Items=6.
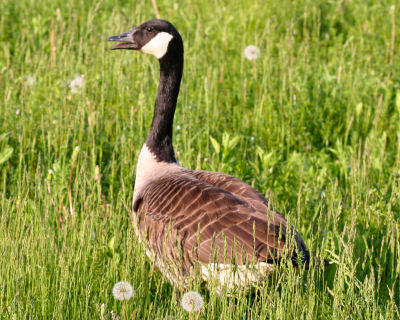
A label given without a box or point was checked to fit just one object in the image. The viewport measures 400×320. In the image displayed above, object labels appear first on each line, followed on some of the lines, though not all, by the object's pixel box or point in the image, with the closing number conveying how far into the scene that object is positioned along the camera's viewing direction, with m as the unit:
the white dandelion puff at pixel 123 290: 6.15
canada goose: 6.67
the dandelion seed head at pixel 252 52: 13.18
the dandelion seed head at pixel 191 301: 5.98
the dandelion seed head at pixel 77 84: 11.43
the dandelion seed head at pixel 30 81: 11.80
